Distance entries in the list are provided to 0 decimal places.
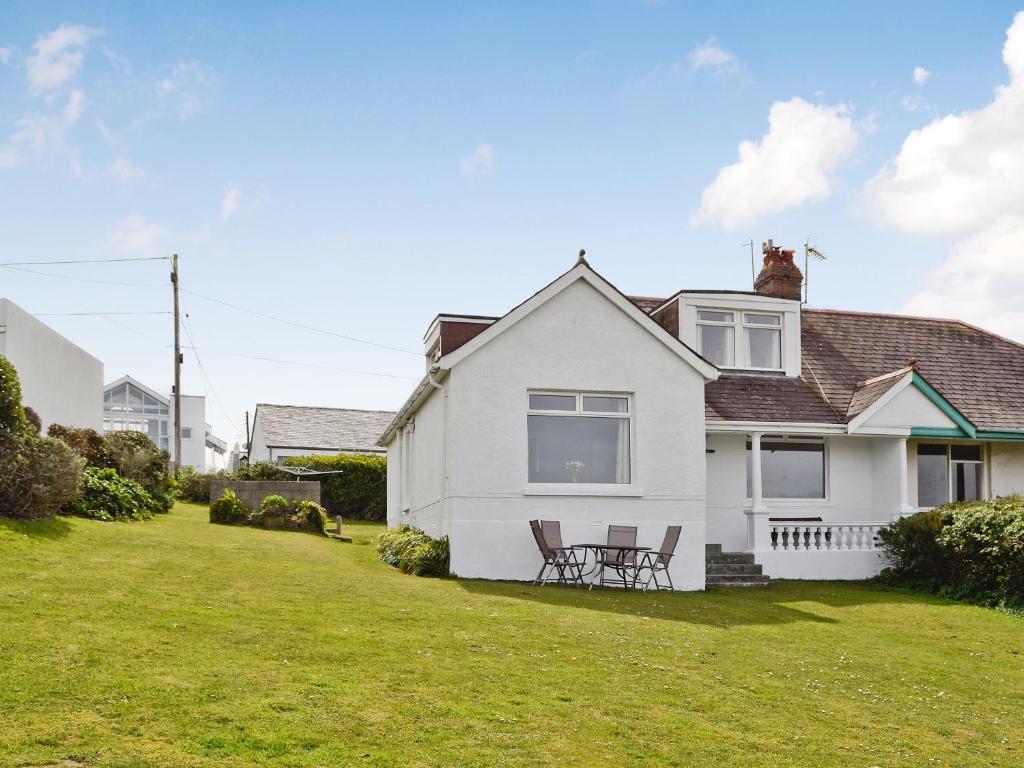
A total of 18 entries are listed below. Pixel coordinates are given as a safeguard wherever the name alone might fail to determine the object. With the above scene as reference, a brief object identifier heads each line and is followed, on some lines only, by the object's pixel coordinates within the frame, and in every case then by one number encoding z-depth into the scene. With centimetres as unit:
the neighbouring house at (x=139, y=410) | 6475
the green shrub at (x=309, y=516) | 2481
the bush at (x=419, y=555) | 1745
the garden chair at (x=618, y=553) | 1730
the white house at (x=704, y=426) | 1786
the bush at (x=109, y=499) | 1944
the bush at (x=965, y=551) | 1750
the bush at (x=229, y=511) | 2403
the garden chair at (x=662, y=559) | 1752
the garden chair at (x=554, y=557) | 1709
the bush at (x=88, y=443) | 2394
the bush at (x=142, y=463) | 2464
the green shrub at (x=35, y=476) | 1527
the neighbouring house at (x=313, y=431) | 4900
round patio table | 1673
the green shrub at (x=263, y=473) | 3647
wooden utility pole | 4119
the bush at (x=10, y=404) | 1591
